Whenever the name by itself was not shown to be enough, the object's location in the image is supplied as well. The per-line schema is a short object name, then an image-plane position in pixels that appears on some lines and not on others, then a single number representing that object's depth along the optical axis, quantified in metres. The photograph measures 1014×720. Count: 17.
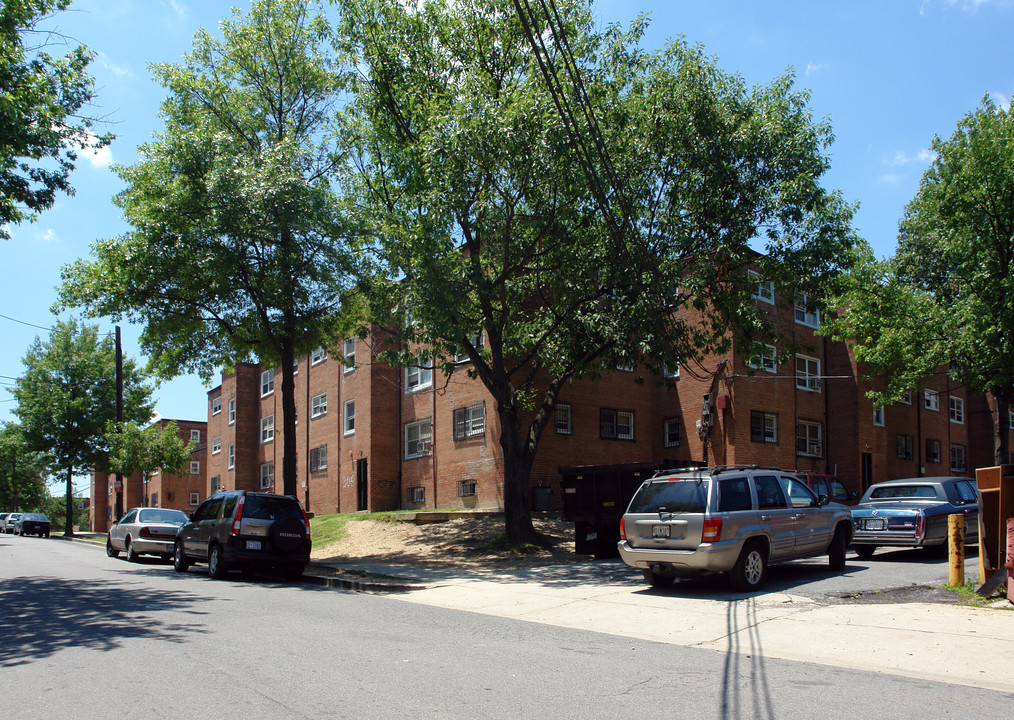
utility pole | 33.03
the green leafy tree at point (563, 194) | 15.95
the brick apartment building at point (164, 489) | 53.51
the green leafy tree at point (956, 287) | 23.47
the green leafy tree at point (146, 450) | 35.31
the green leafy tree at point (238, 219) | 18.27
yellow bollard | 10.91
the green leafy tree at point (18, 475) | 45.84
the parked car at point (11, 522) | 48.96
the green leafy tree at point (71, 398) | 42.19
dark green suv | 15.27
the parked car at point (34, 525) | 44.38
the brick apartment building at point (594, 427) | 27.02
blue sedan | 14.60
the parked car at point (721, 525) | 11.10
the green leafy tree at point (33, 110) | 13.62
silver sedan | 20.28
